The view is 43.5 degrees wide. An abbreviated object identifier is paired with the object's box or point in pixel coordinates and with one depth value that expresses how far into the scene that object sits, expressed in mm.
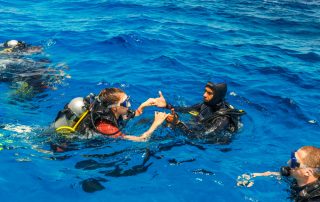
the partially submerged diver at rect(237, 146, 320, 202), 5195
